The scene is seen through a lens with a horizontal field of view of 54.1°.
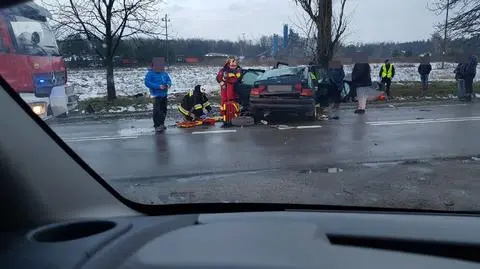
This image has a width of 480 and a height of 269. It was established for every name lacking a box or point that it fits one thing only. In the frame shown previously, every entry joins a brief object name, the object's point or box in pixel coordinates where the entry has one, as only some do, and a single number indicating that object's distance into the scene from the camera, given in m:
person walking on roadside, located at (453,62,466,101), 16.16
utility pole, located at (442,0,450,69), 17.83
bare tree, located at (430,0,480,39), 17.91
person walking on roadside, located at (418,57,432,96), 17.40
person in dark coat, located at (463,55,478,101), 16.12
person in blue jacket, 10.91
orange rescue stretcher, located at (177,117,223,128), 11.34
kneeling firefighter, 11.68
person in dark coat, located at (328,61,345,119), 14.77
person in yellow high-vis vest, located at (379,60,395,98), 17.02
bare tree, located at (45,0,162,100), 12.62
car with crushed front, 11.34
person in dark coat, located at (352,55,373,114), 13.28
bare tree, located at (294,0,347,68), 15.11
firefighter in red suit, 11.48
